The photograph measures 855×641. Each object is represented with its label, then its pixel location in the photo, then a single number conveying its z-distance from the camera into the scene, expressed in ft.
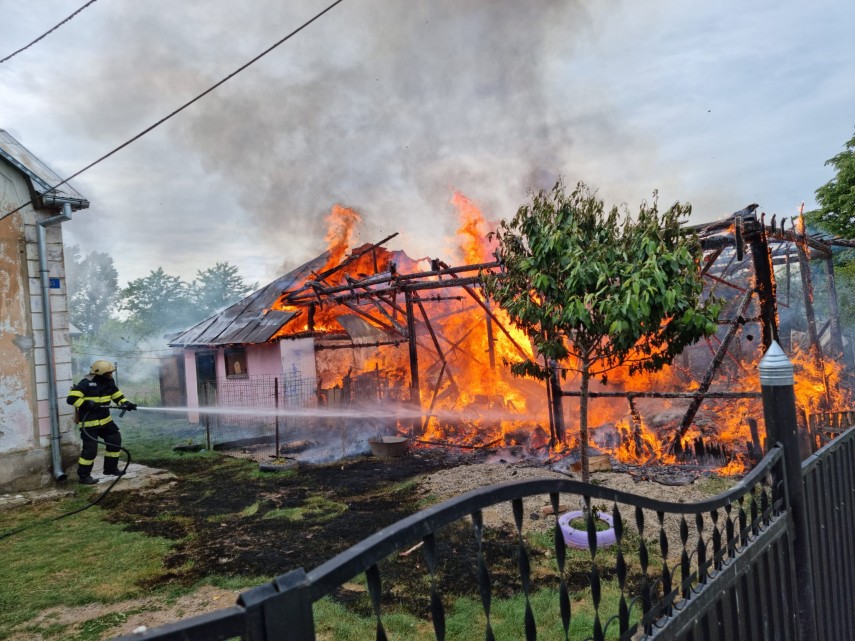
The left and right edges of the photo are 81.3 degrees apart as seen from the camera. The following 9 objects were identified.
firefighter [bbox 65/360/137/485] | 30.76
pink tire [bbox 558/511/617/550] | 18.31
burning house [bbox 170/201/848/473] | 29.25
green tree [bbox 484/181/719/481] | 17.46
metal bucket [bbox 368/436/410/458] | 37.99
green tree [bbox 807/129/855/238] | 54.70
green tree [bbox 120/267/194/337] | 160.15
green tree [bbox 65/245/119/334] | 170.60
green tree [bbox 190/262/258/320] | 182.91
